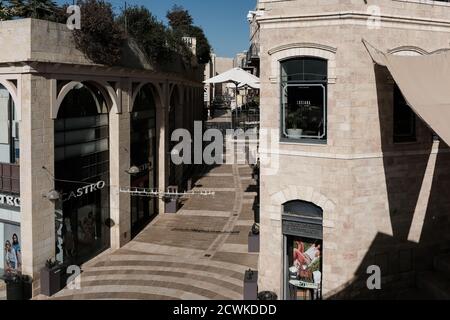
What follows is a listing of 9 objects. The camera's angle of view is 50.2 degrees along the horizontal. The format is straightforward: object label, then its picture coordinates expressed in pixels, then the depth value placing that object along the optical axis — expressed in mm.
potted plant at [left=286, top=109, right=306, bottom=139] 13570
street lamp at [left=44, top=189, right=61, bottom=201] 15711
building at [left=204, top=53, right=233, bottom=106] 81625
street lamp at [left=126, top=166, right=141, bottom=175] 20344
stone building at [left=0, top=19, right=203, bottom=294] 15375
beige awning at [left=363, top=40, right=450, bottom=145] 10914
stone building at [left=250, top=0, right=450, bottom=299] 12805
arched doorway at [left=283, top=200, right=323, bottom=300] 13445
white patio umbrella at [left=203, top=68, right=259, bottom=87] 22438
